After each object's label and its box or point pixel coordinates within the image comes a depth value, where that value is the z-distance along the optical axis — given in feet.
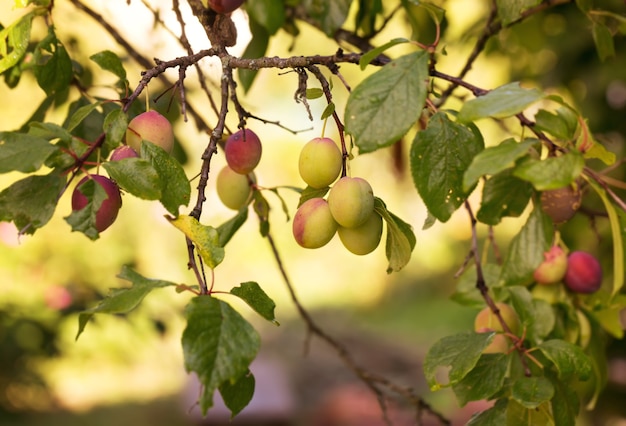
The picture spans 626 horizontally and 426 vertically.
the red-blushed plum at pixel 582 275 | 2.65
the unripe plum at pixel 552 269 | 2.64
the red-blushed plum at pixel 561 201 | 2.10
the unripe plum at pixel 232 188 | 2.42
